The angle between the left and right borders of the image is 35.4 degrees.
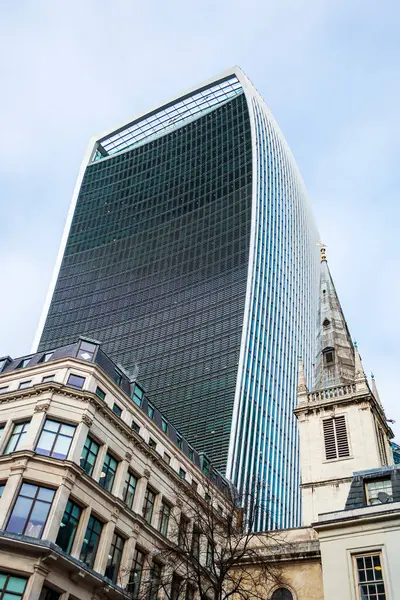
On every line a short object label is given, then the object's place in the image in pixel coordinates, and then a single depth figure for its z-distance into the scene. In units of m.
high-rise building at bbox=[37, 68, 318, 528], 93.31
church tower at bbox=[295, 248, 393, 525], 44.06
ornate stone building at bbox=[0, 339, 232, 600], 30.44
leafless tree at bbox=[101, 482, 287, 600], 26.52
